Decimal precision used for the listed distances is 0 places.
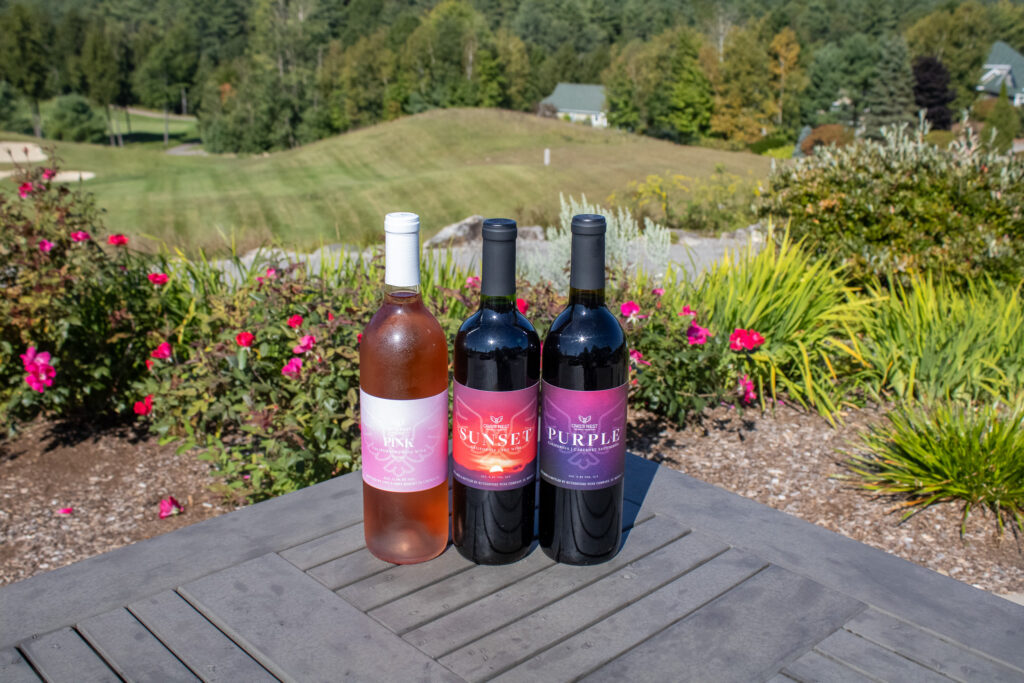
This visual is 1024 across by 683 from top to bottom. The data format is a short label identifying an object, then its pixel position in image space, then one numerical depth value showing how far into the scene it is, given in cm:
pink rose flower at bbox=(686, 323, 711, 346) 397
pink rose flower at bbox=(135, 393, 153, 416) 364
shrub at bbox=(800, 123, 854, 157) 3919
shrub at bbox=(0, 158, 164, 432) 393
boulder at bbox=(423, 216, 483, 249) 1046
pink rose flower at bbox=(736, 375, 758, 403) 417
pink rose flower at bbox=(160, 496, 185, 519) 341
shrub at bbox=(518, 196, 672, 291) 559
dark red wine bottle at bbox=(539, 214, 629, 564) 135
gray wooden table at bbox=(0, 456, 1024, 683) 119
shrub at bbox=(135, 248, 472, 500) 332
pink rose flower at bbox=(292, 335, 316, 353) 326
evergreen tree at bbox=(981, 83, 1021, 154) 3475
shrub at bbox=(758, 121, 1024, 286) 600
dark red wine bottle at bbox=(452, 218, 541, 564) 132
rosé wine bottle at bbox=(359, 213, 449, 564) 132
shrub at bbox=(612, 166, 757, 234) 1294
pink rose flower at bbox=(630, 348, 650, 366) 388
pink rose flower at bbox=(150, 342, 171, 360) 365
